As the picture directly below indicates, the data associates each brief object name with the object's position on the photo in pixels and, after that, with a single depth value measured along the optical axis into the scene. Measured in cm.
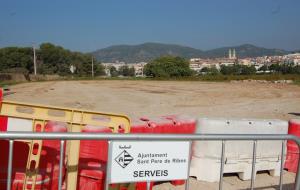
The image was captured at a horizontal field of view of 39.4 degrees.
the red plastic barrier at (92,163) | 487
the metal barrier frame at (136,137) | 325
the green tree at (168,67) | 10904
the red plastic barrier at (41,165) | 454
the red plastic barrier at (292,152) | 728
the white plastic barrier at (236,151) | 651
